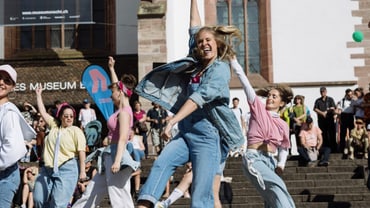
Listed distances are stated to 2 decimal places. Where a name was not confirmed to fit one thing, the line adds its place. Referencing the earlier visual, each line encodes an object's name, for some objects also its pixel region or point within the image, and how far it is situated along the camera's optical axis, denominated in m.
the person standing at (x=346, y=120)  17.41
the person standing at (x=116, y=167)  8.23
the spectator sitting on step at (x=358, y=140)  16.70
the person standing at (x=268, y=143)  7.61
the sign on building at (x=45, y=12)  21.55
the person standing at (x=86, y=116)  19.55
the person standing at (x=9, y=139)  5.84
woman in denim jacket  5.74
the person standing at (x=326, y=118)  17.31
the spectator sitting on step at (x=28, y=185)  14.28
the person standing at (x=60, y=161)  8.43
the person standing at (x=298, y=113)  18.22
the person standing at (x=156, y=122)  18.14
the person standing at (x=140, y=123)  16.98
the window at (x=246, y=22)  24.76
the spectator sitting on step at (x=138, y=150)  13.67
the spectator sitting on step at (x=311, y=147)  16.12
